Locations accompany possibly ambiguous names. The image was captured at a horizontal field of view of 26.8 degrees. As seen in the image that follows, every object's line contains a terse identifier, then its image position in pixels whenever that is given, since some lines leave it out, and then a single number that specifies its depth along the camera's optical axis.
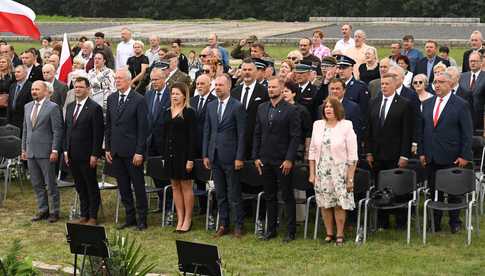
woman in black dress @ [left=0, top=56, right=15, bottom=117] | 16.30
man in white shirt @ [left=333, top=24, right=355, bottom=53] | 18.08
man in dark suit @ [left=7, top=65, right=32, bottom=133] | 15.45
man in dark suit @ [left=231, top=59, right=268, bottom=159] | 12.47
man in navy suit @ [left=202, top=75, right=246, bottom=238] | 12.21
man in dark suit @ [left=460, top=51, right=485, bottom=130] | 14.14
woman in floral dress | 11.48
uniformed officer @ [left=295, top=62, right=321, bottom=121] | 13.07
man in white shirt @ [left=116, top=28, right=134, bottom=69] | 20.22
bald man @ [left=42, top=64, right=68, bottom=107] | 15.18
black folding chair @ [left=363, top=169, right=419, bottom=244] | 11.69
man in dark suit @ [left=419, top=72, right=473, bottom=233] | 11.88
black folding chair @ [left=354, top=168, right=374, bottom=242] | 11.66
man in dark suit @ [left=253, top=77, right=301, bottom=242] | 11.77
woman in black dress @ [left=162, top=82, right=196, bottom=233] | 12.38
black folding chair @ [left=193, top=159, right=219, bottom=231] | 12.68
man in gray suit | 13.36
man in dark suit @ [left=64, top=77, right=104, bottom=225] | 12.90
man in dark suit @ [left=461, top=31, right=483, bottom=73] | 17.47
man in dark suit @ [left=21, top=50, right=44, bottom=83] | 17.00
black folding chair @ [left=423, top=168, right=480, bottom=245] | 11.49
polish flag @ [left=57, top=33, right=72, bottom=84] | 17.06
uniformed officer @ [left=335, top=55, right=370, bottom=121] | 12.87
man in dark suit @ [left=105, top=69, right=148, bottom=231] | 12.65
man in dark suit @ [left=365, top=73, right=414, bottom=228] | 11.98
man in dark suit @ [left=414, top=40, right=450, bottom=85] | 16.47
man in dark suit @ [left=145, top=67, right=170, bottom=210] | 13.46
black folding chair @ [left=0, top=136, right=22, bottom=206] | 14.52
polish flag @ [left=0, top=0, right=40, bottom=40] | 10.52
